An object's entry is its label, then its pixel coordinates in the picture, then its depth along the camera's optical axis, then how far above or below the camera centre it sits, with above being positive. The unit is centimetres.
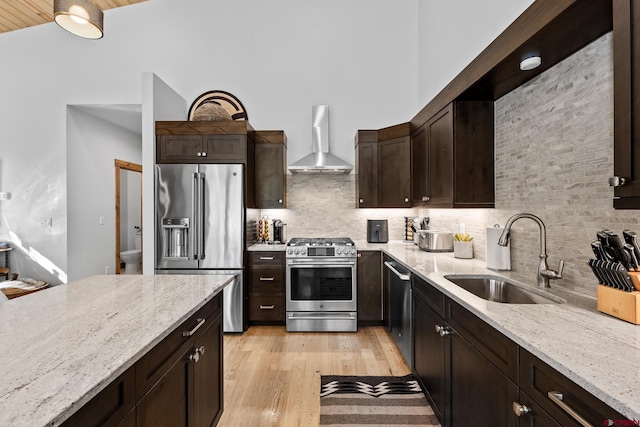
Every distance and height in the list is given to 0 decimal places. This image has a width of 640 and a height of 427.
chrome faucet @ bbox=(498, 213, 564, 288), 177 -27
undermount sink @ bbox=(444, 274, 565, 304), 189 -47
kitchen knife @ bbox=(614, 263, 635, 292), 120 -24
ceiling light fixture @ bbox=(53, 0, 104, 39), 168 +111
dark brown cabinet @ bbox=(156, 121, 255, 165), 362 +81
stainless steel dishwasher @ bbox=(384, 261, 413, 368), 264 -85
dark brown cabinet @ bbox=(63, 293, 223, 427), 88 -61
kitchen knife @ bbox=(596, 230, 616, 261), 126 -13
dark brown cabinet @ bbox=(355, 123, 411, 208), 381 +58
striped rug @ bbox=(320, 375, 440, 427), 207 -133
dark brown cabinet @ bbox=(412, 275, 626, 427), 91 -64
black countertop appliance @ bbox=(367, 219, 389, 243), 405 -20
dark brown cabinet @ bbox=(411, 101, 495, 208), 259 +49
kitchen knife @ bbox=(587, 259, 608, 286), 130 -23
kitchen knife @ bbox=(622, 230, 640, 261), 121 -10
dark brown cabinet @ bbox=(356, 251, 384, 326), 369 -79
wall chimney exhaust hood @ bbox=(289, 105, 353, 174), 395 +75
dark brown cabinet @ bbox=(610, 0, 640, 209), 106 +39
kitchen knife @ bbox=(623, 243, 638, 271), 121 -16
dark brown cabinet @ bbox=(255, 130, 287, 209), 405 +58
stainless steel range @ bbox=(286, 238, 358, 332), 357 -82
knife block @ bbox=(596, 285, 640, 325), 118 -34
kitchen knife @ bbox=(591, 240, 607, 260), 129 -15
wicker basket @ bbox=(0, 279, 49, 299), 402 -92
